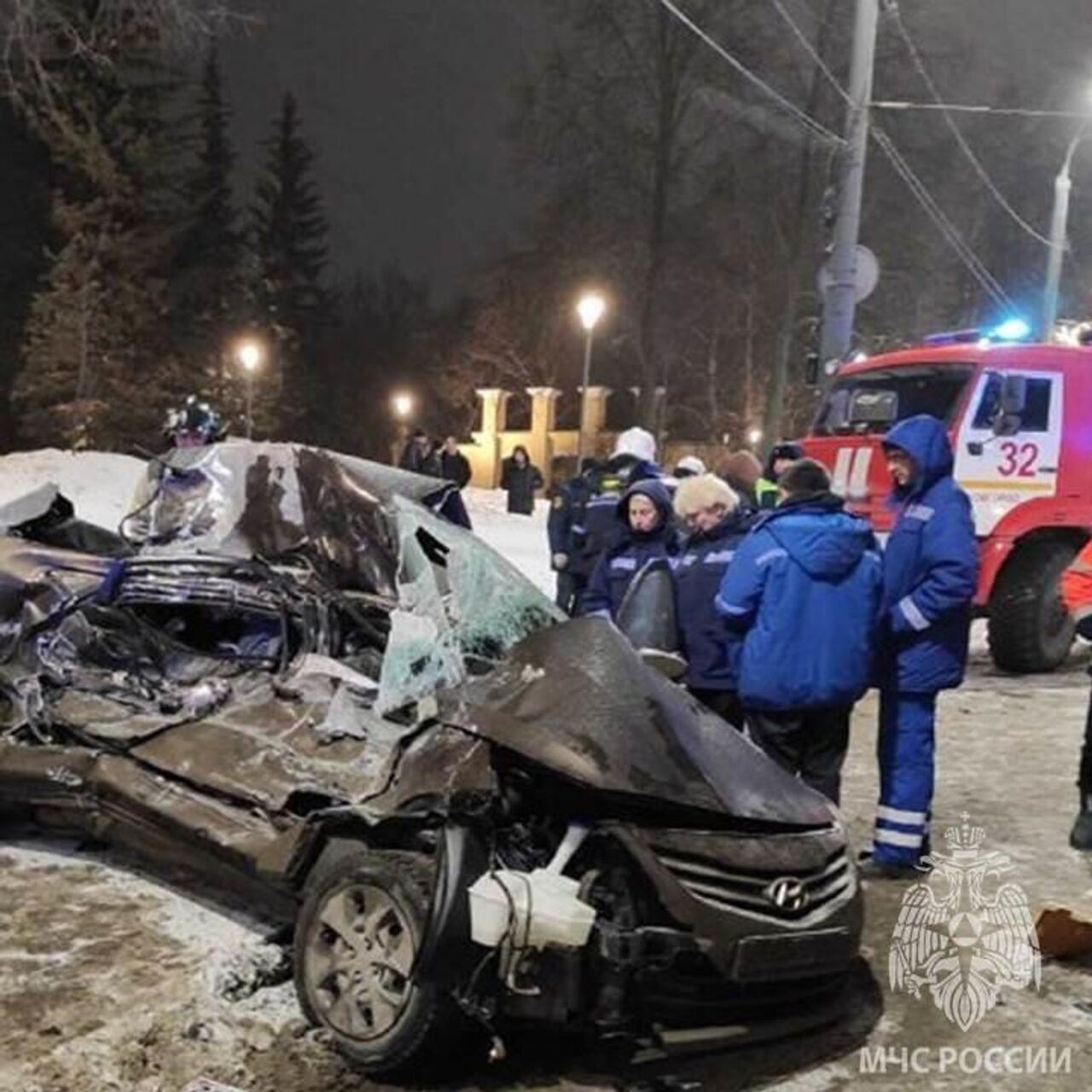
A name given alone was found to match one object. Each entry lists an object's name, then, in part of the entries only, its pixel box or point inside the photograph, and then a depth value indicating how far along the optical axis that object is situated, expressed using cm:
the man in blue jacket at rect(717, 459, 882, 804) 497
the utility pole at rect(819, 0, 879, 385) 1429
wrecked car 338
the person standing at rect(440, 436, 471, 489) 1698
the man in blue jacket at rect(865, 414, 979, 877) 525
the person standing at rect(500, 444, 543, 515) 2247
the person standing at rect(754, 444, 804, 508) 830
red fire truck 1028
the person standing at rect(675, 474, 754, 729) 560
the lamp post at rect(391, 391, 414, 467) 5281
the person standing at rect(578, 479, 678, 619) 583
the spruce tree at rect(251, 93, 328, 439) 5131
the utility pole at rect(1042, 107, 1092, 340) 2244
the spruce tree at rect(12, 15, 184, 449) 3394
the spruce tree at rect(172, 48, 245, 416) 4188
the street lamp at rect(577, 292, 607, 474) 1972
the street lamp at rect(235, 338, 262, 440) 3011
